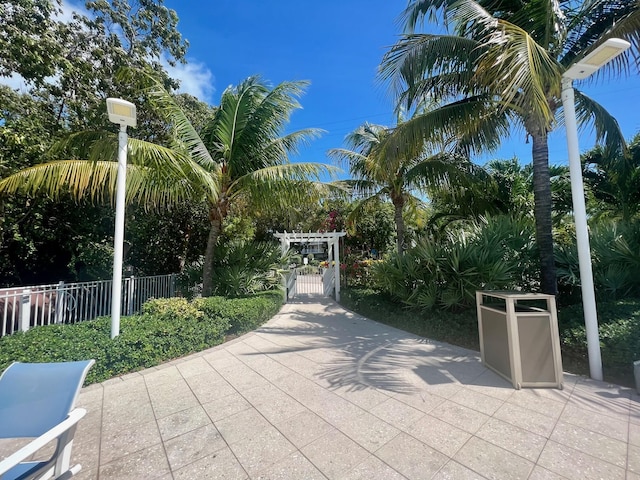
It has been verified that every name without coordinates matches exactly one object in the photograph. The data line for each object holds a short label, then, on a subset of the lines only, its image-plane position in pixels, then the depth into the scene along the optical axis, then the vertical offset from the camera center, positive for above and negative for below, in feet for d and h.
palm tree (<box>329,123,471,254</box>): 22.22 +8.47
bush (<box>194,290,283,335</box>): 19.53 -3.48
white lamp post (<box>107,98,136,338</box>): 14.83 +3.25
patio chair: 5.94 -3.18
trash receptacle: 12.07 -3.81
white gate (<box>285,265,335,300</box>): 38.78 -3.69
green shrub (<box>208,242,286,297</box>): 27.78 -0.57
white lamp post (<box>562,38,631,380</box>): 12.90 +2.23
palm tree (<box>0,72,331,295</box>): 17.46 +7.18
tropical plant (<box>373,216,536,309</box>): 19.75 -0.61
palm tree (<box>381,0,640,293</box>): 14.56 +11.98
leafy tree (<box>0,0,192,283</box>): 22.47 +15.56
